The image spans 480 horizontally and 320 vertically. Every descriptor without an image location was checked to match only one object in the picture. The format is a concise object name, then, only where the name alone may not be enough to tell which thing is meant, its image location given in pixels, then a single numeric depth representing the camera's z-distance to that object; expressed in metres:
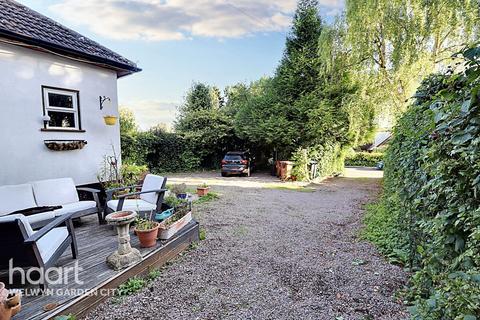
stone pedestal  3.30
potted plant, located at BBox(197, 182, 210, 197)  9.27
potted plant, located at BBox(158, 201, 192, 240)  4.19
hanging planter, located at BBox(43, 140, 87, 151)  5.45
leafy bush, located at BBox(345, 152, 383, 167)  23.77
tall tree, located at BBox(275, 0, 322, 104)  14.74
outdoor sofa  4.17
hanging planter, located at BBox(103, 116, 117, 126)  6.42
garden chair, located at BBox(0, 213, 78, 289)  2.59
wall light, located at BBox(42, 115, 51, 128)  5.34
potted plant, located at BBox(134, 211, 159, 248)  3.87
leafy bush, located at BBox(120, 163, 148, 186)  6.97
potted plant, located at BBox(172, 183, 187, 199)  7.47
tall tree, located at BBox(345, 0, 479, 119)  9.09
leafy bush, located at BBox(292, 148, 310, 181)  13.31
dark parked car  14.77
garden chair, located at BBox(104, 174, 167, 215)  4.59
